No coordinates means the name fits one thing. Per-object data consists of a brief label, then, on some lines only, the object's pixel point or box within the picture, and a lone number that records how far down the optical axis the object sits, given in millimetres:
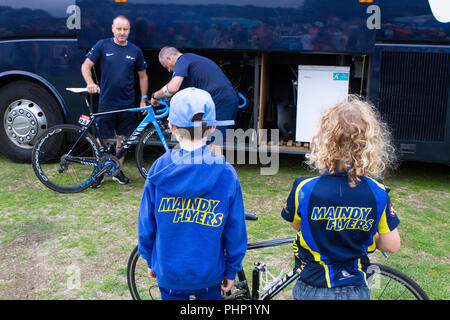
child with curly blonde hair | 2076
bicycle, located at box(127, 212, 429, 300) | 2473
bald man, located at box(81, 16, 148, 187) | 5676
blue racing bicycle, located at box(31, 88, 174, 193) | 5387
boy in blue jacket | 2160
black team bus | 5453
